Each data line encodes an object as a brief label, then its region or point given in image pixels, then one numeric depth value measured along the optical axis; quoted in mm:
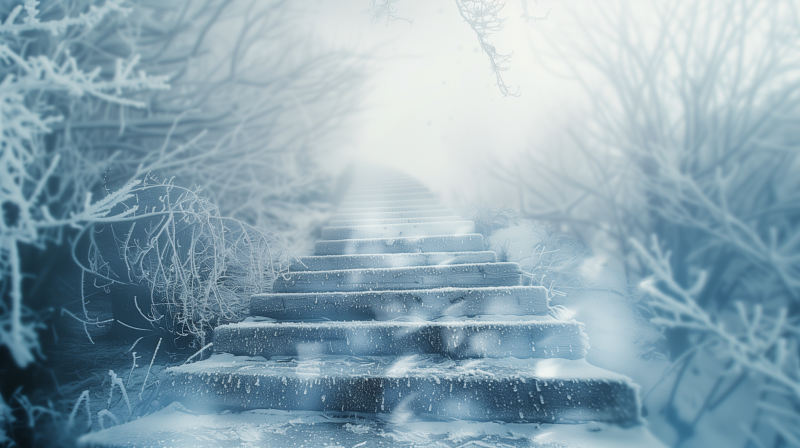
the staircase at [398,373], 1092
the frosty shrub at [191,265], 1745
